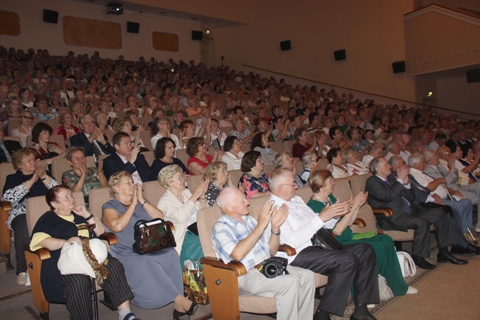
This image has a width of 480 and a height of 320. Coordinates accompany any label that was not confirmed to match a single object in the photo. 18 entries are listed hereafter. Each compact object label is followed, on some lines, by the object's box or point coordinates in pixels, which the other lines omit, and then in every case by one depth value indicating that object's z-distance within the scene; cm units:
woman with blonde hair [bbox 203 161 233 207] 335
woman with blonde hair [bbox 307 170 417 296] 296
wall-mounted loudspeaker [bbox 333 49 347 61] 1213
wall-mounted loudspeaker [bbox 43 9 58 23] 1030
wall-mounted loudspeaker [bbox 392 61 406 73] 1120
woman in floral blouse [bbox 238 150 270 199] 374
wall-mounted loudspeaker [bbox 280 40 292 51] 1309
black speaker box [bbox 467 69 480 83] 984
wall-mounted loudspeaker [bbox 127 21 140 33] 1181
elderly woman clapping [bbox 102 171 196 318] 263
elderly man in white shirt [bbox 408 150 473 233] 418
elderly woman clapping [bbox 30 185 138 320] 236
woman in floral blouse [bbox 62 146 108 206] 346
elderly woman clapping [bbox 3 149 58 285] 296
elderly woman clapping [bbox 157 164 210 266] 290
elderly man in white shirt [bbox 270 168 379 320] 254
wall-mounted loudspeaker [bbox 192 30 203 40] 1330
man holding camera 231
